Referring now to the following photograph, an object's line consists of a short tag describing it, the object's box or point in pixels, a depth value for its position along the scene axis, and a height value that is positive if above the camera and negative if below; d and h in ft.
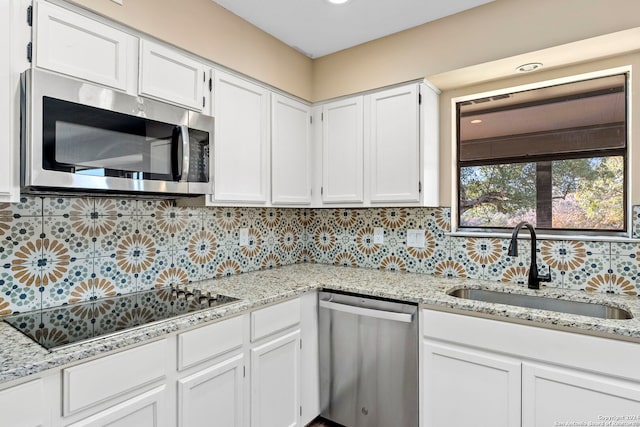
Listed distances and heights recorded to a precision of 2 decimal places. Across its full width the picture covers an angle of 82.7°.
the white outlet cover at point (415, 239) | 8.16 -0.59
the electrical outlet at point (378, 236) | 8.72 -0.56
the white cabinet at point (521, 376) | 4.66 -2.32
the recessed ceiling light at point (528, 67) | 6.68 +2.73
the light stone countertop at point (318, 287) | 3.72 -1.42
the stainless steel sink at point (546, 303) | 5.86 -1.59
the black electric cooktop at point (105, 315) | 4.25 -1.42
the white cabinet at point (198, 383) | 3.70 -2.16
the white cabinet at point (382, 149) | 7.38 +1.38
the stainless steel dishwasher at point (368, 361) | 6.22 -2.71
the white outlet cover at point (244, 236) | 8.20 -0.55
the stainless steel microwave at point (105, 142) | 4.16 +0.93
